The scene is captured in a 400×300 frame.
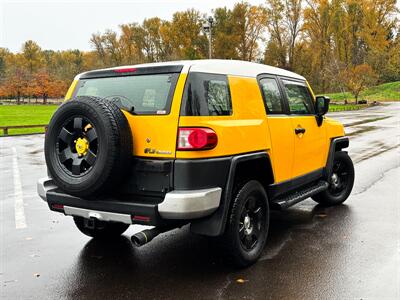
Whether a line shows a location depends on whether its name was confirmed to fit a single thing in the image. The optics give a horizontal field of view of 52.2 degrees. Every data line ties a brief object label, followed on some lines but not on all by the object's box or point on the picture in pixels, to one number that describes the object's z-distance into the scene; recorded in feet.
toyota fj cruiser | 11.55
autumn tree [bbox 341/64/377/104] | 160.15
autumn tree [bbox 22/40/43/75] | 266.98
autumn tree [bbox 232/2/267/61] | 188.24
